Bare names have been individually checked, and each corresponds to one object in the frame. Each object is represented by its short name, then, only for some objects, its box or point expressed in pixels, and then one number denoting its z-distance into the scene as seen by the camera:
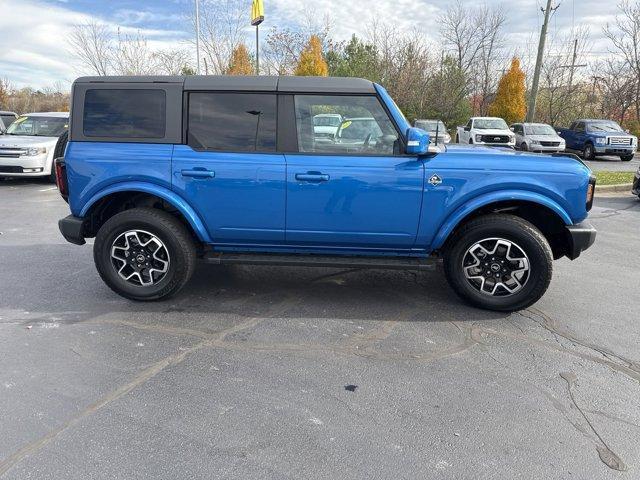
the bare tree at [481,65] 31.67
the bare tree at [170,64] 26.39
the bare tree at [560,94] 30.23
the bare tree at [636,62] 27.14
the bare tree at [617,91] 27.88
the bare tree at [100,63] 25.50
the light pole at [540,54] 21.22
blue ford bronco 3.86
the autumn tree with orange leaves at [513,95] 28.42
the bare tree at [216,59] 24.84
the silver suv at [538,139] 19.06
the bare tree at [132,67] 25.75
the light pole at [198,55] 22.17
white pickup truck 19.62
